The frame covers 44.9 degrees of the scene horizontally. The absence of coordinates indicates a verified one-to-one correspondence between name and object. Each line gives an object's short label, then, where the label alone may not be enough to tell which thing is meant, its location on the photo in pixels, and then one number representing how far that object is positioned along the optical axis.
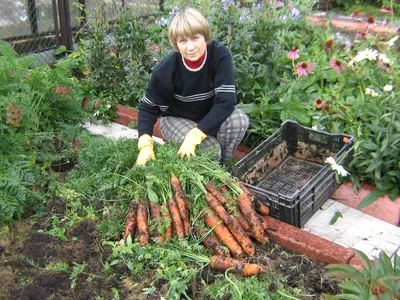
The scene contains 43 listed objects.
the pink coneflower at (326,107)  3.74
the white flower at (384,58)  3.58
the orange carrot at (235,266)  2.62
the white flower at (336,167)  3.22
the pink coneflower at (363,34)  4.08
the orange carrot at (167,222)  2.83
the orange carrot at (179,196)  2.92
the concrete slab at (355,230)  3.07
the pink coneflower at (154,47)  4.96
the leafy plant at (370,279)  1.97
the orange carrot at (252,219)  2.89
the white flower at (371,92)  3.55
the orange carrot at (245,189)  3.03
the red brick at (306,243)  2.77
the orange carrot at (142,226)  2.80
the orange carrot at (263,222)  2.96
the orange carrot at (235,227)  2.82
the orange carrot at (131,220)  2.86
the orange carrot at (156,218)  2.82
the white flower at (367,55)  3.65
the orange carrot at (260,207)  3.07
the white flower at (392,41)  3.52
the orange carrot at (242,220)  2.92
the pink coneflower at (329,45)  3.90
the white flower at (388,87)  3.44
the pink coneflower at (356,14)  4.45
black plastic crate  3.10
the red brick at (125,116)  4.64
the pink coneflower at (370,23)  3.93
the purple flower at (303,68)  3.90
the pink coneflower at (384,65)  3.62
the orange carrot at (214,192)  2.94
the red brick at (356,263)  2.68
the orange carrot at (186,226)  2.88
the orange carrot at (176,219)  2.84
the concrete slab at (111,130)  4.53
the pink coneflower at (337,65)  3.84
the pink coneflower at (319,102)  3.73
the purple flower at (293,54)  4.04
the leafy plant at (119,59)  4.75
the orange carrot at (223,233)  2.79
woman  3.14
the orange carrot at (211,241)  2.78
